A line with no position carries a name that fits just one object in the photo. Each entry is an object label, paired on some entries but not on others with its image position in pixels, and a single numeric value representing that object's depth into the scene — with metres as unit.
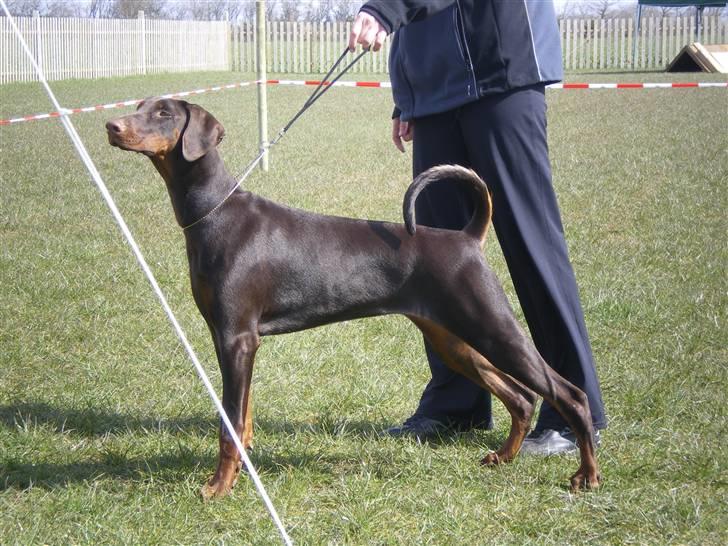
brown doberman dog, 3.61
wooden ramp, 26.92
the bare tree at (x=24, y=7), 30.42
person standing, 3.89
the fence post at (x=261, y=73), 11.98
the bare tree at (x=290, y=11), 43.44
